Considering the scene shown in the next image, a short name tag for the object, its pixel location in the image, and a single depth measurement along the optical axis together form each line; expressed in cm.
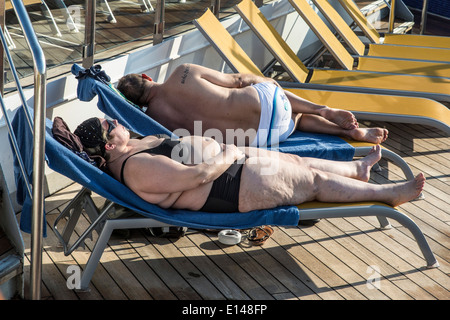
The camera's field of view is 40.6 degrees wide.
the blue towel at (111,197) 316
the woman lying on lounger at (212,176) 329
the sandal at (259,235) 389
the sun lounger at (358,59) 620
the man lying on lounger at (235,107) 417
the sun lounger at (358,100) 498
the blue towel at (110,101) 393
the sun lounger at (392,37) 721
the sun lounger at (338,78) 558
